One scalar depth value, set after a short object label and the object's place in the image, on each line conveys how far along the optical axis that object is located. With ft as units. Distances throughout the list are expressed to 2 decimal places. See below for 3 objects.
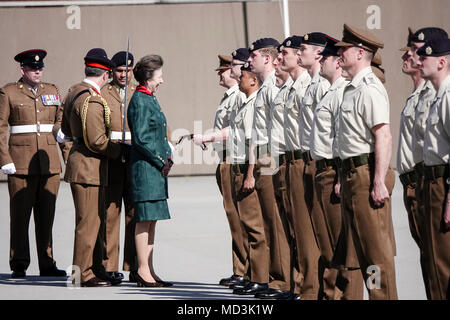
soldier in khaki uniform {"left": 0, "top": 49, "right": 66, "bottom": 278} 55.72
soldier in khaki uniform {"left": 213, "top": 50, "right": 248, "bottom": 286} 53.47
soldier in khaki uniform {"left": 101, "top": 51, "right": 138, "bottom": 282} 54.60
